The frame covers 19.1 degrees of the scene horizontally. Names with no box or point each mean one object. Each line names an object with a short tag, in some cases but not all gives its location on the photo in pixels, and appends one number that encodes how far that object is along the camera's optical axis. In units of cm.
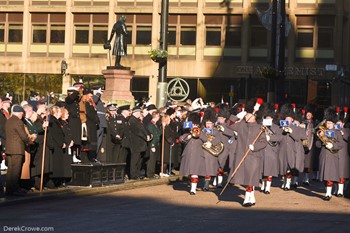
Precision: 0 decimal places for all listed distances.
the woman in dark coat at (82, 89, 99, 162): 2280
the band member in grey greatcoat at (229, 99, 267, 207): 1955
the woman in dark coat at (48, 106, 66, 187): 2095
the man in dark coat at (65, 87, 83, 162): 2211
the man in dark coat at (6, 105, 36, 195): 1894
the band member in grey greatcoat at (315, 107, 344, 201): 2238
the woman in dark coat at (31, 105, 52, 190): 2039
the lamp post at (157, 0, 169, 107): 3394
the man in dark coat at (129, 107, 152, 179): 2584
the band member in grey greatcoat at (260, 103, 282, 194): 2314
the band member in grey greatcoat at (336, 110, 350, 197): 2258
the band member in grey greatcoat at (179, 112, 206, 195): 2280
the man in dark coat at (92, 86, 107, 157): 2442
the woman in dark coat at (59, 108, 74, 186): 2138
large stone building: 6475
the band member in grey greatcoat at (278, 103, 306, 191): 2491
